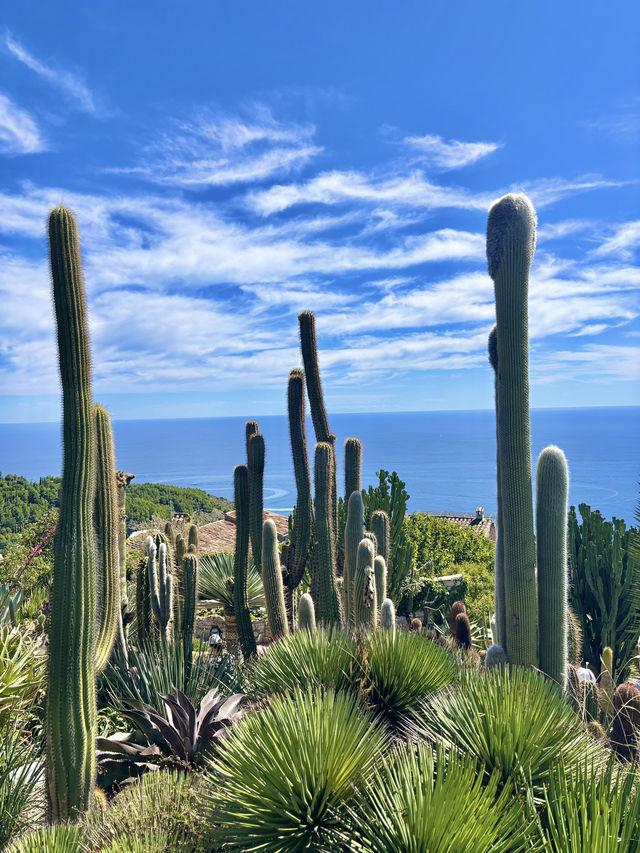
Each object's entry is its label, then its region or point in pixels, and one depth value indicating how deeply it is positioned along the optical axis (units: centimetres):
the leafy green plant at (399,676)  438
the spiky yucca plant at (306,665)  448
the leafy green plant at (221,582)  1181
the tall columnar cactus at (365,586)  696
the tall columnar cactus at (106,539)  523
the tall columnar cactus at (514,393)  586
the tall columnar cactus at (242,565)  823
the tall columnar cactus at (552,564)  579
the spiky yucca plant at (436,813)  259
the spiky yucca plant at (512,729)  329
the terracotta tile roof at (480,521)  3212
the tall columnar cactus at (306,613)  654
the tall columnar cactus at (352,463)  906
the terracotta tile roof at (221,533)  1877
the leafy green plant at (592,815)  241
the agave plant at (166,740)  495
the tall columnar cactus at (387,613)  704
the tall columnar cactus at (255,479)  840
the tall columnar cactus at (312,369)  908
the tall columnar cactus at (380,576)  771
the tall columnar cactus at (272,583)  742
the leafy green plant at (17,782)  422
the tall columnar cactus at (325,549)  745
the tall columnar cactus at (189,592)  743
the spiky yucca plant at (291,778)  300
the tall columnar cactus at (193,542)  827
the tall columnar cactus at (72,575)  436
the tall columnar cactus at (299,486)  876
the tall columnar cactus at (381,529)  920
